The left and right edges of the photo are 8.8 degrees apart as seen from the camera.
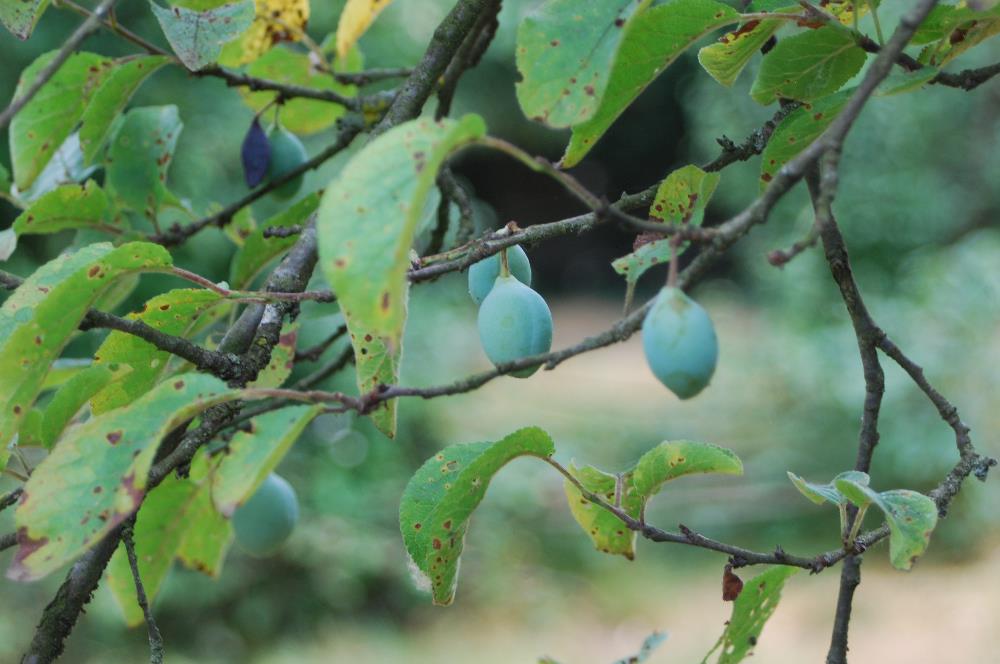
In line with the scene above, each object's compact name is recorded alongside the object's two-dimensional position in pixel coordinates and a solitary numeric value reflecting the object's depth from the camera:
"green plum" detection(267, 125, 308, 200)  2.43
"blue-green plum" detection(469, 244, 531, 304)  1.81
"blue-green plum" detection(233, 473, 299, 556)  2.31
